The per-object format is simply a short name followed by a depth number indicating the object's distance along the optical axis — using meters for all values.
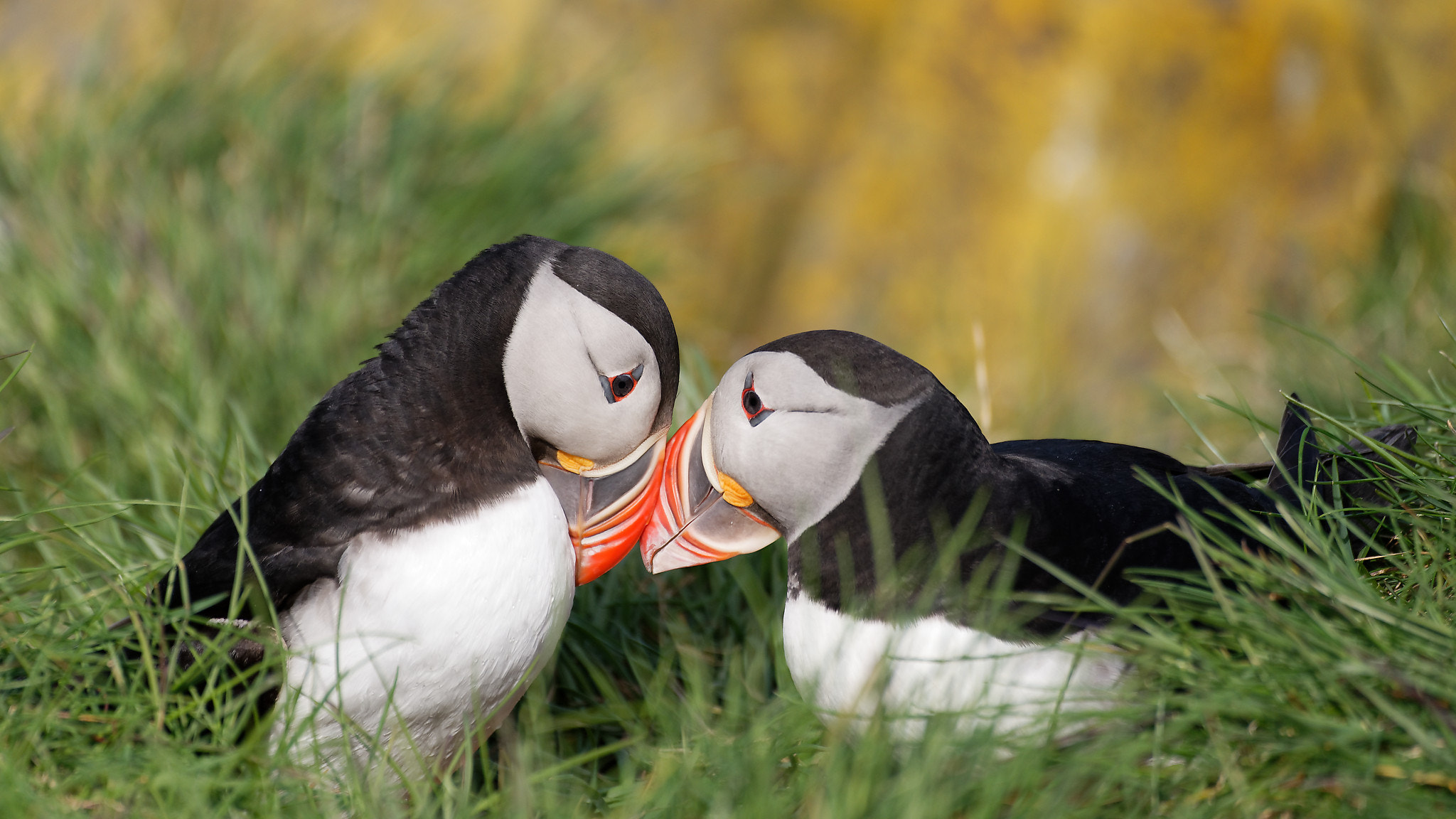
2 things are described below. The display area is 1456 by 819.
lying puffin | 4.09
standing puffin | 4.55
